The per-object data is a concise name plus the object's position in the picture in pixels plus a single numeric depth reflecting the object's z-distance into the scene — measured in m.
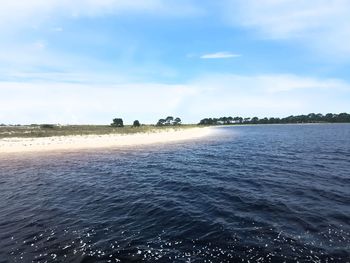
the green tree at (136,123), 147.07
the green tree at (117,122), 140.88
